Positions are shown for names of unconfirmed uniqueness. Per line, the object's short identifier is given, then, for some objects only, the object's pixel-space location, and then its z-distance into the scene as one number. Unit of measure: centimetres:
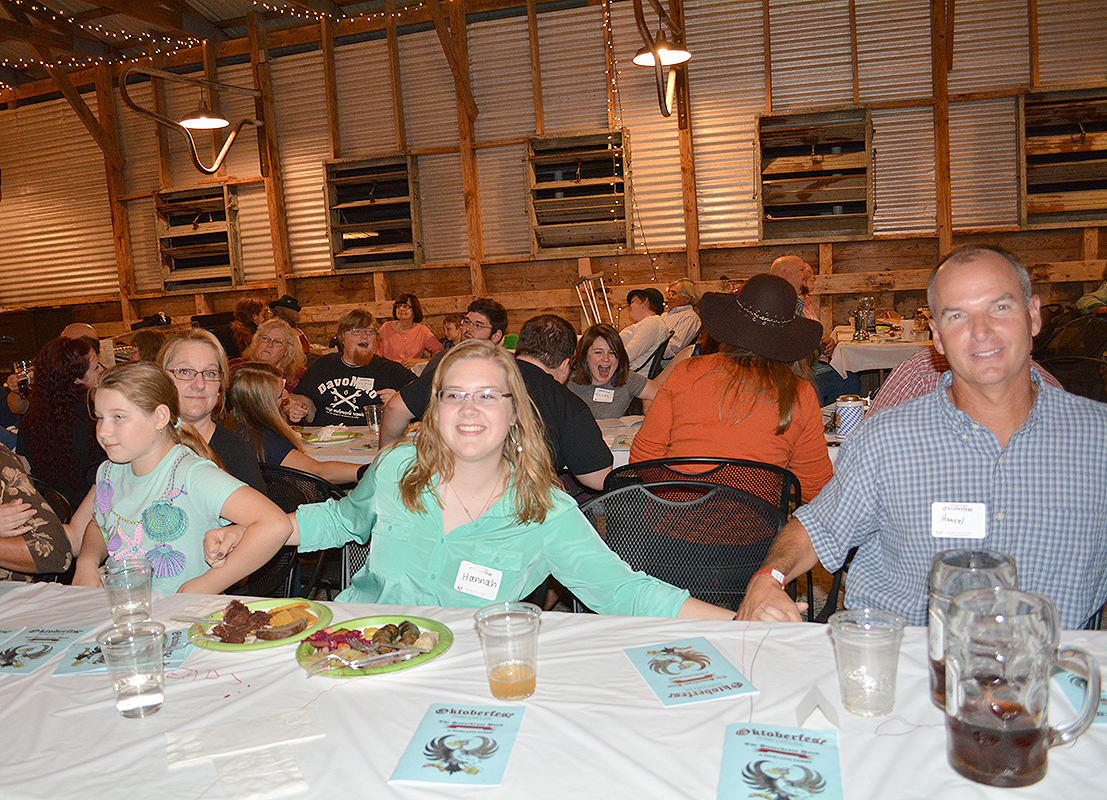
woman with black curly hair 360
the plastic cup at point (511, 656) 143
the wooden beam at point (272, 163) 1070
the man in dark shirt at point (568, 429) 349
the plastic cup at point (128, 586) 182
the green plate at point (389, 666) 156
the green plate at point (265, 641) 170
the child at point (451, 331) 818
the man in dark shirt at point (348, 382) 532
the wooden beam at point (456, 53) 923
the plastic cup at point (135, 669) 145
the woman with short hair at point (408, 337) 862
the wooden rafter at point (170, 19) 896
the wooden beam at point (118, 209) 1155
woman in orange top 292
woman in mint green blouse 204
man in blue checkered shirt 192
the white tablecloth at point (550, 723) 118
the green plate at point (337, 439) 461
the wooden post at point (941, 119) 883
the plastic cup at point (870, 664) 132
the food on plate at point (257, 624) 173
